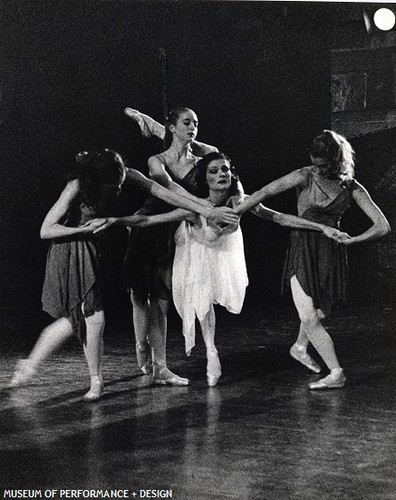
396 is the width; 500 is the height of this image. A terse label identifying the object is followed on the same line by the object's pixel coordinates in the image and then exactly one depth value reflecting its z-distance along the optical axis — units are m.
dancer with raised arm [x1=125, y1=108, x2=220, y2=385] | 4.34
